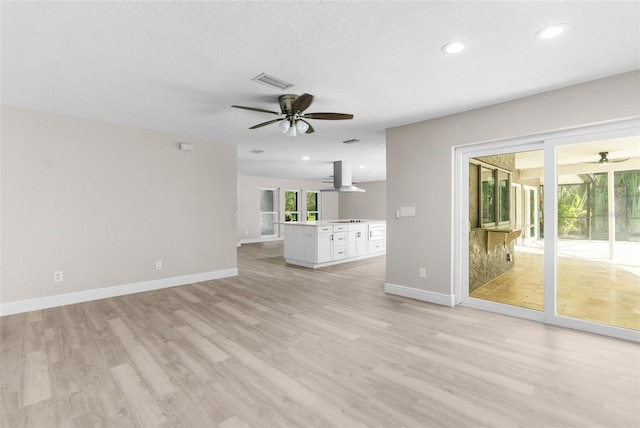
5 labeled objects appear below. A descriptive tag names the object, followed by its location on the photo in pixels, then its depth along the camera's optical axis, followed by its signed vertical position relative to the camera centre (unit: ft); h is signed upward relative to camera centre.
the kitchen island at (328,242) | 20.27 -1.91
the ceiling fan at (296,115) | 9.55 +3.55
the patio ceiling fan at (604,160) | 9.58 +1.83
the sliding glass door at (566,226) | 9.28 -0.38
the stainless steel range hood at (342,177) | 23.44 +3.12
